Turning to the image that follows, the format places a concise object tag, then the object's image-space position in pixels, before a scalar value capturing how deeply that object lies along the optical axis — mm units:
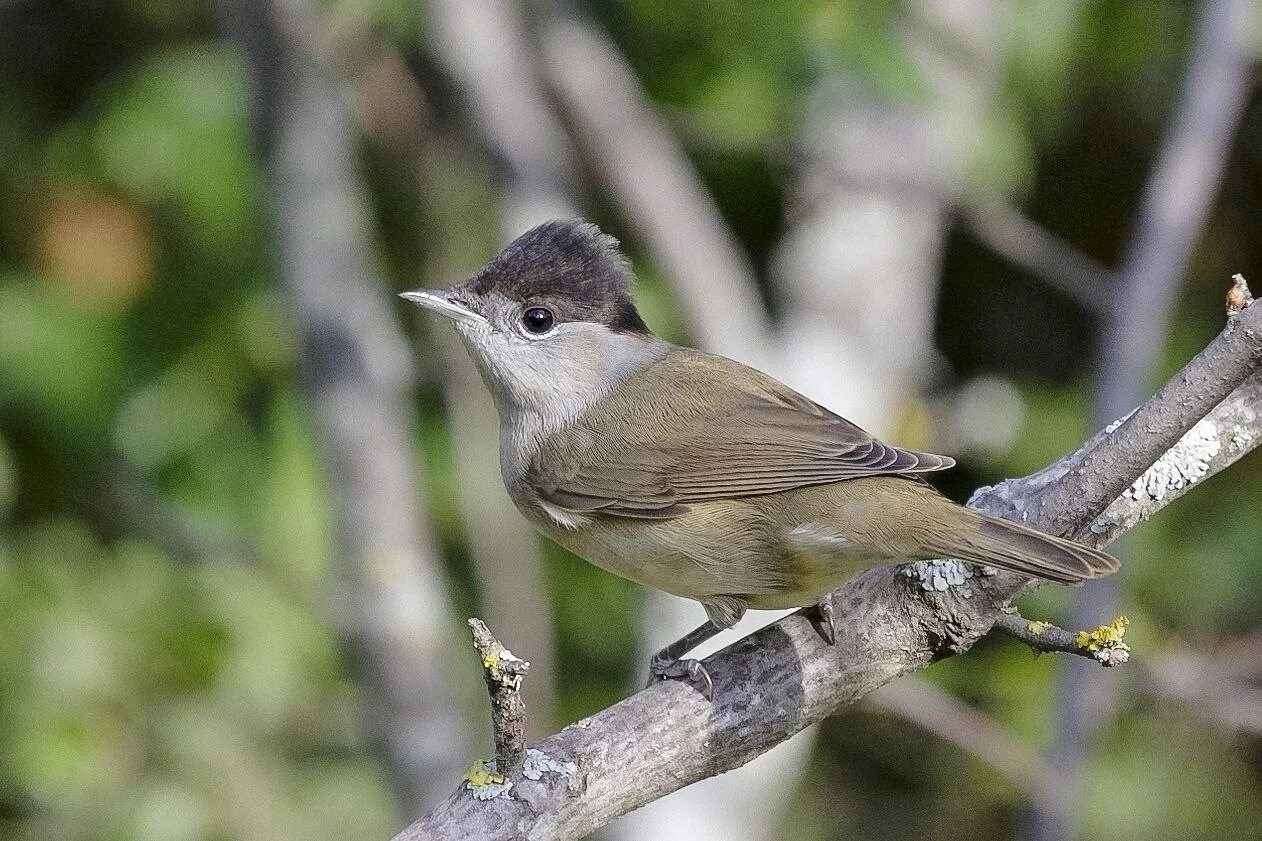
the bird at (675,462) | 6328
